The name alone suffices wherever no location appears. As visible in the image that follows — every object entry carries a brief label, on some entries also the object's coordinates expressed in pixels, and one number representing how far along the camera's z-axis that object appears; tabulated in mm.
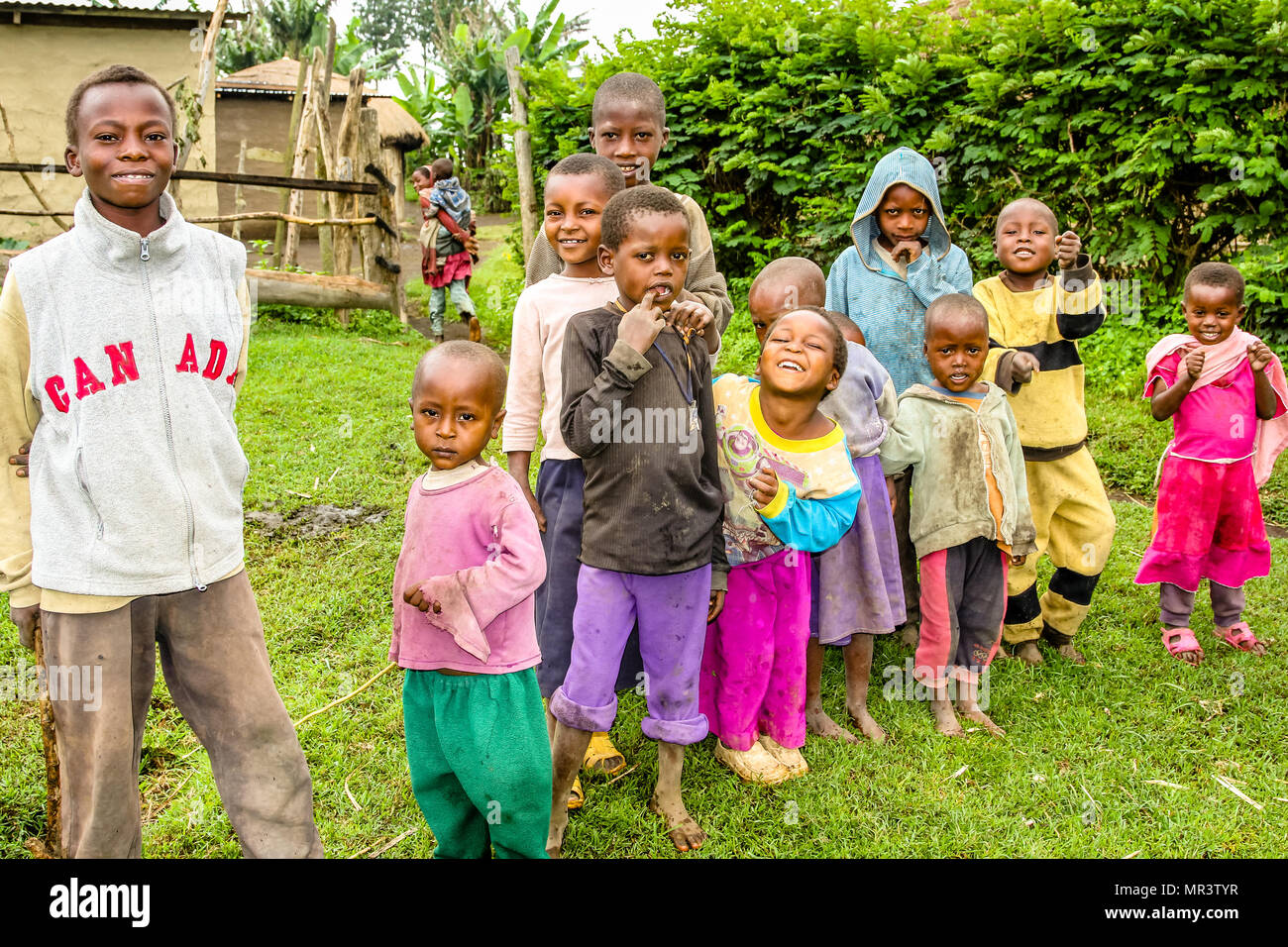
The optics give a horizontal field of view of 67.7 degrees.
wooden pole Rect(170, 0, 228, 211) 8953
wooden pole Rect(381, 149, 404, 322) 11195
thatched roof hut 18938
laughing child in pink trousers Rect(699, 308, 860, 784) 3020
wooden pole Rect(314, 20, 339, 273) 11281
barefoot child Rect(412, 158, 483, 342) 10180
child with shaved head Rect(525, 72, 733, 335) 3346
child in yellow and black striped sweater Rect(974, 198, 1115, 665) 4059
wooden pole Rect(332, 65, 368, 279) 10938
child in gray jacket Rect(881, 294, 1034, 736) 3623
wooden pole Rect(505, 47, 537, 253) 9834
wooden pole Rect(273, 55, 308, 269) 11570
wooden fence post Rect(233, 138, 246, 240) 10447
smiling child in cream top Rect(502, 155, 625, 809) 3035
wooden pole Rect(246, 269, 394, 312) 9531
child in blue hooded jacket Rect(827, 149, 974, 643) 3988
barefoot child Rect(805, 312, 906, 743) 3516
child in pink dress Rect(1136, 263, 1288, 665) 4152
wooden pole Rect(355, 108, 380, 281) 10867
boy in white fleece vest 2225
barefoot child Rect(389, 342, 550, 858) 2398
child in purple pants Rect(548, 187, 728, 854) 2646
